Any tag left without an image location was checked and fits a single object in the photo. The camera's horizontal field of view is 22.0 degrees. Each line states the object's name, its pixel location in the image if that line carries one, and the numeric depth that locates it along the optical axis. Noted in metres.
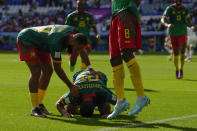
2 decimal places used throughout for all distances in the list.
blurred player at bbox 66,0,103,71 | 15.15
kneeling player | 7.86
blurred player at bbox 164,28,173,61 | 33.84
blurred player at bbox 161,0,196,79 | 16.78
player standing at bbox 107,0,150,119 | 7.87
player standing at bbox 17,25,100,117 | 7.54
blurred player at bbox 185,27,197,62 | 30.22
